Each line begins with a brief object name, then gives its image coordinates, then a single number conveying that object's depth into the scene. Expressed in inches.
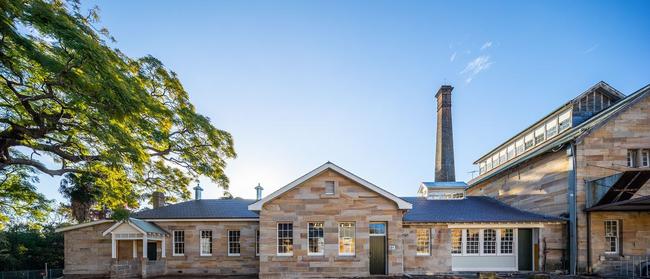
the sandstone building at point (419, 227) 698.2
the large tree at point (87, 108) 397.1
